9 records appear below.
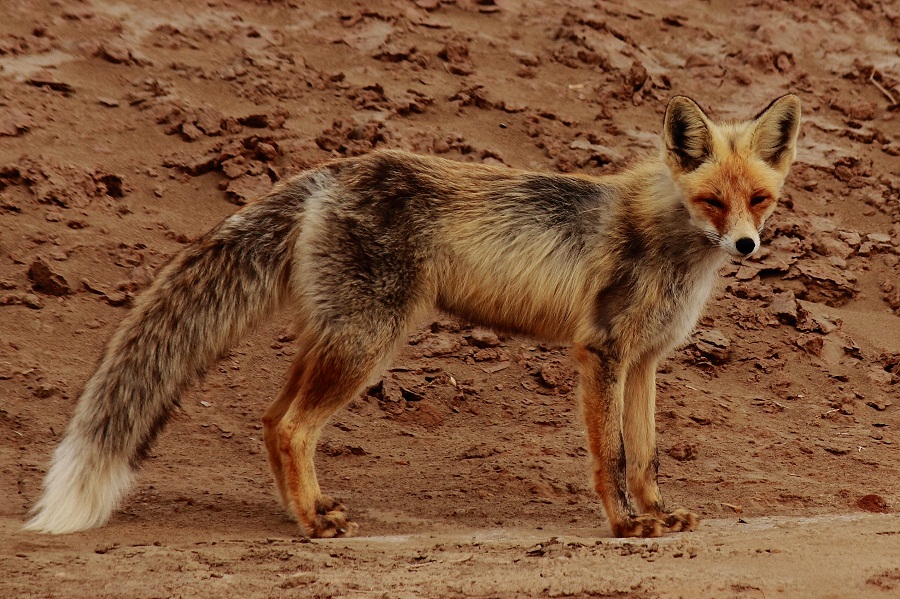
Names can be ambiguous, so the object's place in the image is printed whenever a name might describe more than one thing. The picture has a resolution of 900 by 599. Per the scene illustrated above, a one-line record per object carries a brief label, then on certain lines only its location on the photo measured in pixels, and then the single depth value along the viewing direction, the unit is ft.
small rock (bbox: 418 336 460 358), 51.55
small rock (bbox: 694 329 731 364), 53.11
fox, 35.27
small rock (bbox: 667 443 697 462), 45.29
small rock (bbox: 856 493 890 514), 39.37
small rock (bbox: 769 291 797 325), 55.11
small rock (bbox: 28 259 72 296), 48.34
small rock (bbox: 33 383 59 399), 43.75
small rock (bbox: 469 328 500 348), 52.54
